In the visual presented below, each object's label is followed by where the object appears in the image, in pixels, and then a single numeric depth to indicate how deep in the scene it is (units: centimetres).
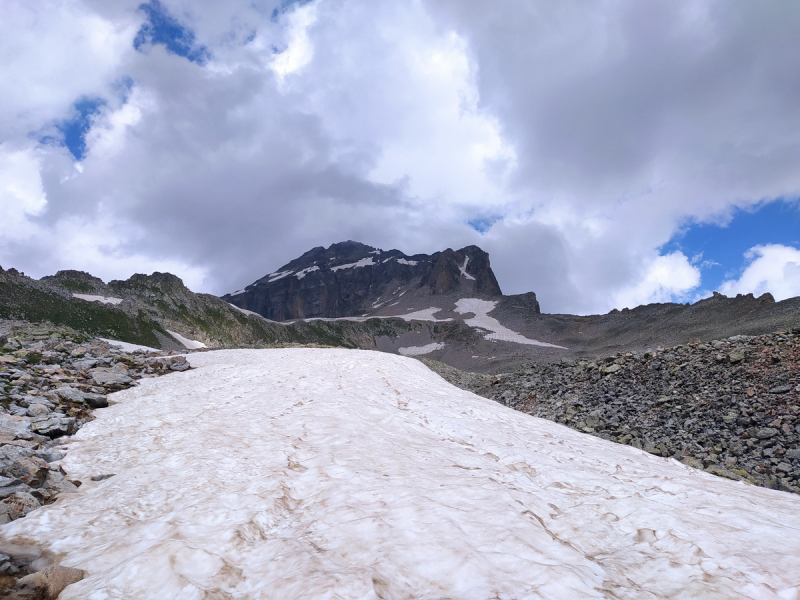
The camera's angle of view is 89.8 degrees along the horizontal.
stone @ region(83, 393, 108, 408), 1227
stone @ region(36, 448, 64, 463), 769
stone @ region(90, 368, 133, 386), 1524
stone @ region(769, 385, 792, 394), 1428
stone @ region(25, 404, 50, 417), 991
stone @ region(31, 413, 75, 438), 910
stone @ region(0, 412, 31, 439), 839
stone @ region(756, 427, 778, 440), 1247
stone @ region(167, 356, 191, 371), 2150
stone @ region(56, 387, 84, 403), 1185
